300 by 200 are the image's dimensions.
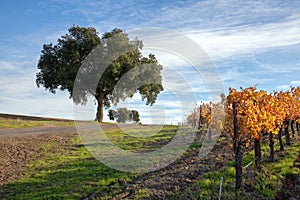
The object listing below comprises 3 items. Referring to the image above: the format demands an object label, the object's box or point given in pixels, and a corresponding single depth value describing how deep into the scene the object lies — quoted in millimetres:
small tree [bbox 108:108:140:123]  48344
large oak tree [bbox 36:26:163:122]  37219
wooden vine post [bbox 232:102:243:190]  10123
